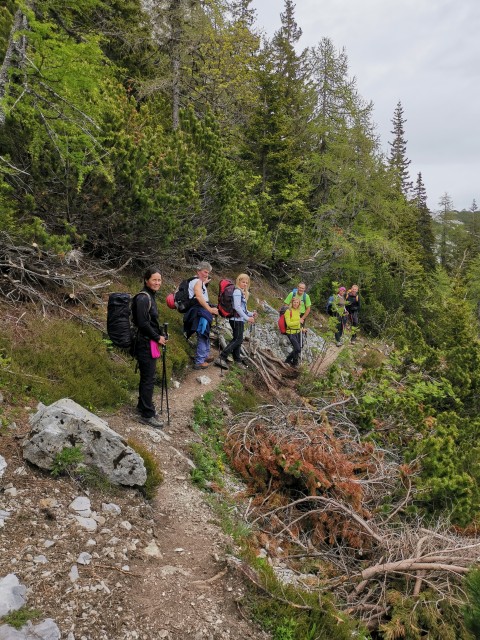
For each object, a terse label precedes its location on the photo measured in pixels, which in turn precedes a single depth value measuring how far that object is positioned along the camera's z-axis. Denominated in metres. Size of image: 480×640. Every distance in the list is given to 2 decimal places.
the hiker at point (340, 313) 9.80
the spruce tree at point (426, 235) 36.47
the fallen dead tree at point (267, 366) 9.82
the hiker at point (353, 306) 15.18
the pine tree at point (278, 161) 18.59
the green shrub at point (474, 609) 2.35
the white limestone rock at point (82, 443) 4.22
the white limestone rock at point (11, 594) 2.80
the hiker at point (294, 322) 10.18
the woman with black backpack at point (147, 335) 5.80
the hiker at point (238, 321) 8.72
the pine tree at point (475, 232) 50.79
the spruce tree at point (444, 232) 56.75
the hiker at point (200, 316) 8.12
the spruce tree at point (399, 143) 44.53
